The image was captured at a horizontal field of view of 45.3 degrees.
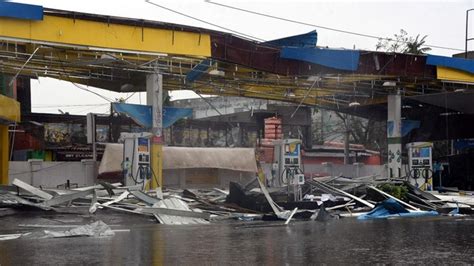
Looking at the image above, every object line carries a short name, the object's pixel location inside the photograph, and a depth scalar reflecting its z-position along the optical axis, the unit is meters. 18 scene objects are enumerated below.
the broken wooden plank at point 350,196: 17.31
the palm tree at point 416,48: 41.24
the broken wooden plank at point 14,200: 14.92
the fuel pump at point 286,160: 19.22
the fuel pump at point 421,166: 24.30
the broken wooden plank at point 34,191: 14.98
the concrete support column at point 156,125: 21.47
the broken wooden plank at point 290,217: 13.59
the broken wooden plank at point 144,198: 15.04
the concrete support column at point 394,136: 26.91
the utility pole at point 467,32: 31.95
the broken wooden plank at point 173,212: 13.59
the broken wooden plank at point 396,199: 17.22
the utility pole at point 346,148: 36.60
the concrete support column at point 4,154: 22.94
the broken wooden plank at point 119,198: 15.16
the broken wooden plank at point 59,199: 14.74
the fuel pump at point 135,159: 19.80
